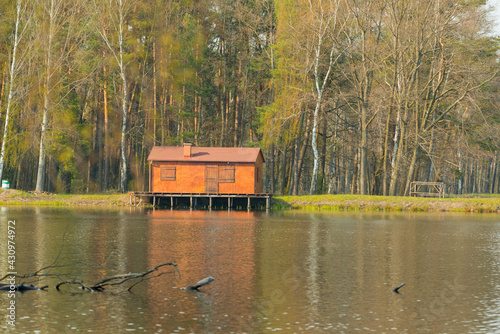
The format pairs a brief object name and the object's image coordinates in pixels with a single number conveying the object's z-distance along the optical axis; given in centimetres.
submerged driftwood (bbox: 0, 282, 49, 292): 1275
